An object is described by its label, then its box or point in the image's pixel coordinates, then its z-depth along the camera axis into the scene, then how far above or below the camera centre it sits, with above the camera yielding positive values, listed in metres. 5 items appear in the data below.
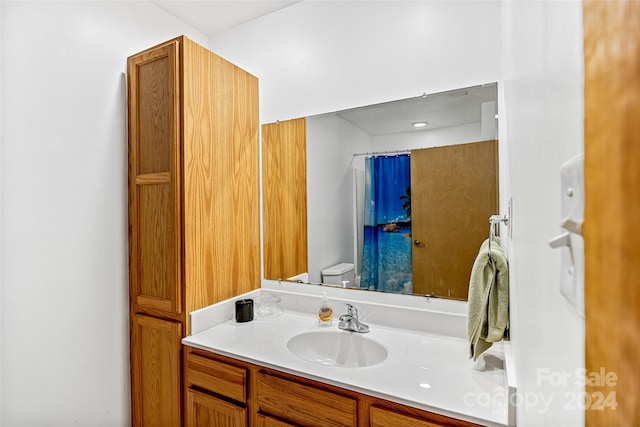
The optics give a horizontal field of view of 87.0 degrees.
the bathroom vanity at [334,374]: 1.06 -0.58
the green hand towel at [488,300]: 1.09 -0.30
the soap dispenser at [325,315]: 1.65 -0.51
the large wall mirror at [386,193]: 1.46 +0.09
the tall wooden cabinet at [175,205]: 1.57 +0.05
